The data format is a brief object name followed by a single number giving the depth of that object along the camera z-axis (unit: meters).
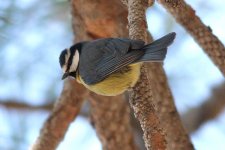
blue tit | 3.53
